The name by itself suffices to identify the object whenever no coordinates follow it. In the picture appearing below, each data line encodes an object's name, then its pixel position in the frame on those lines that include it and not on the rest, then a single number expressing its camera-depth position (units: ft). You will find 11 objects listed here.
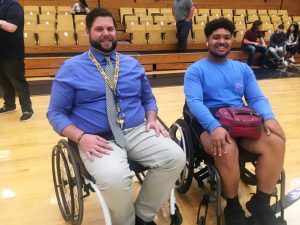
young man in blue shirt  4.69
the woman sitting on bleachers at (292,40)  20.02
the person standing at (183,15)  17.25
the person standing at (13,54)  8.31
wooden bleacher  15.38
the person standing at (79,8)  18.61
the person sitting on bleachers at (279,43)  18.90
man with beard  4.17
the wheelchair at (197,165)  4.83
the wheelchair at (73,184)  4.06
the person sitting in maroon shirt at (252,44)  18.15
